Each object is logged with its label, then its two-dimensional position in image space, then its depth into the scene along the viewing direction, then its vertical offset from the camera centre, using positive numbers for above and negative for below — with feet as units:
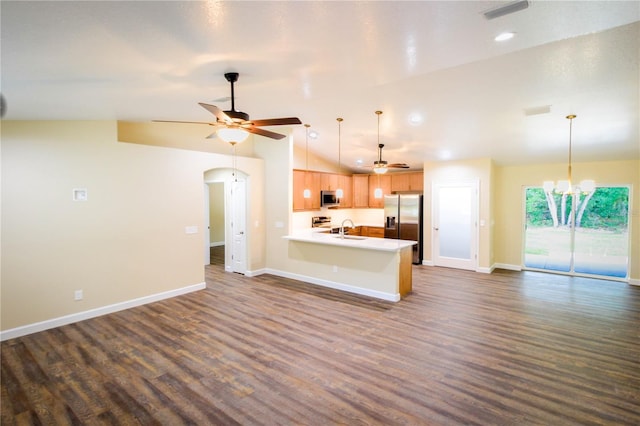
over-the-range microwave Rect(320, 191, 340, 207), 25.89 +0.66
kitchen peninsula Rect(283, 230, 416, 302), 16.47 -3.40
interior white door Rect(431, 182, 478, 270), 23.31 -1.48
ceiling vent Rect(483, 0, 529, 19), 5.81 +3.90
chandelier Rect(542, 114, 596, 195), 14.16 +0.94
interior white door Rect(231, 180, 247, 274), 21.76 -1.44
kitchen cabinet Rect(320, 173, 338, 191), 26.23 +2.23
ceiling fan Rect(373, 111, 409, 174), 17.17 +2.30
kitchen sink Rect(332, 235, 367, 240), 19.55 -2.03
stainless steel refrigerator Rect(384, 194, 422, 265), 25.79 -1.03
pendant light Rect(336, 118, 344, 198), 18.01 +3.71
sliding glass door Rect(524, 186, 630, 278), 20.77 -1.83
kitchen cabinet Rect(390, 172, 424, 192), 27.09 +2.24
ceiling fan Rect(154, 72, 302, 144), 9.23 +2.71
